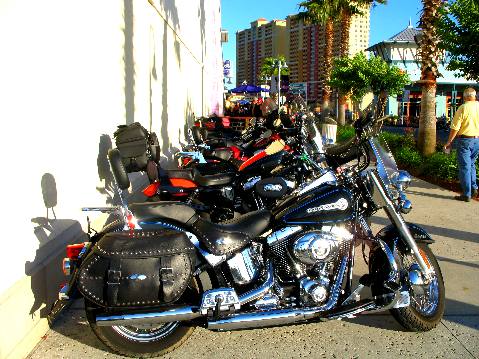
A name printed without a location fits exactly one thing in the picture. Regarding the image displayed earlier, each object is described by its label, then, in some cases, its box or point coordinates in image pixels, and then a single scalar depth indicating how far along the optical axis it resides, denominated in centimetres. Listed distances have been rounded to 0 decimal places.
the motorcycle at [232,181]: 493
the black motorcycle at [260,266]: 275
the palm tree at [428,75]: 1134
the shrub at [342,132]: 1642
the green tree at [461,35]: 924
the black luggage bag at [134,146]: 526
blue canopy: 3478
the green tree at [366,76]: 2345
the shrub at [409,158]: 1071
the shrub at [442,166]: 916
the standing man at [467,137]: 747
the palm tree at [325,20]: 2491
